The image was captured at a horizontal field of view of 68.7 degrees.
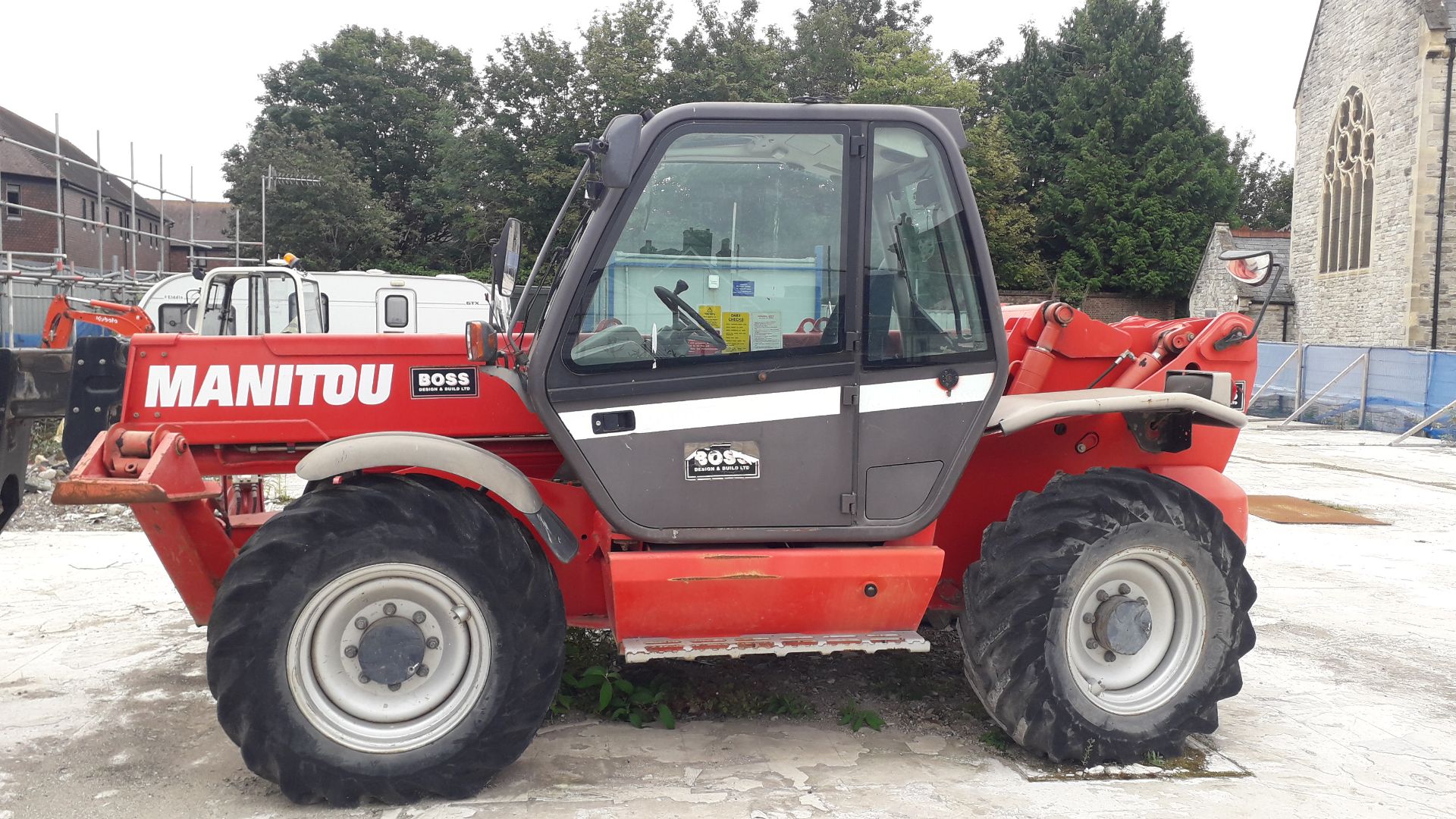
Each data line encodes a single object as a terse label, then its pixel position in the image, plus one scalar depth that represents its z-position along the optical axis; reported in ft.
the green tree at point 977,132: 123.75
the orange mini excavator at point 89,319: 39.09
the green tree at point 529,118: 111.34
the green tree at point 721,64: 111.24
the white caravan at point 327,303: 46.85
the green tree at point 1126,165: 131.85
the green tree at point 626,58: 111.34
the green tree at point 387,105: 138.72
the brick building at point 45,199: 138.62
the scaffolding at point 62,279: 50.42
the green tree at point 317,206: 118.32
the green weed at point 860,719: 14.62
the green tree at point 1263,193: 178.60
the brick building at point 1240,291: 97.60
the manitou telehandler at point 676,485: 11.91
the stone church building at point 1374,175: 76.43
